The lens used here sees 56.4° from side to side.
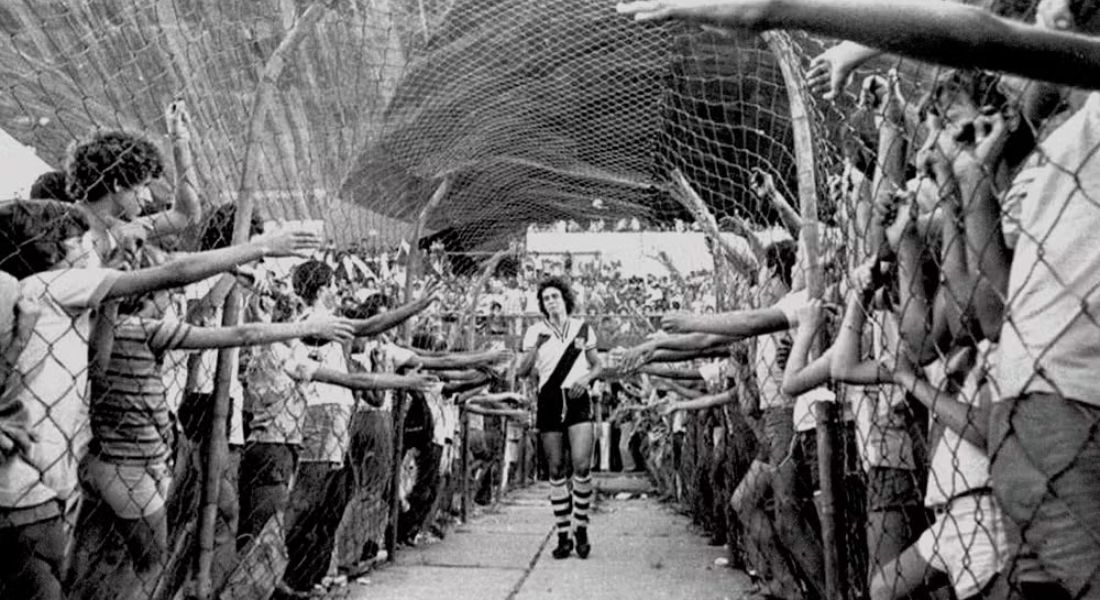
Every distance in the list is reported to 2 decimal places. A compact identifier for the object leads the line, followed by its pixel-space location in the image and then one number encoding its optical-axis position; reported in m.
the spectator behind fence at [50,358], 2.78
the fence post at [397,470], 6.91
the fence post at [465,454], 9.26
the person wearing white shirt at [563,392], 7.57
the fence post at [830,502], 3.54
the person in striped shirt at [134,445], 3.31
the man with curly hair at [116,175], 3.36
